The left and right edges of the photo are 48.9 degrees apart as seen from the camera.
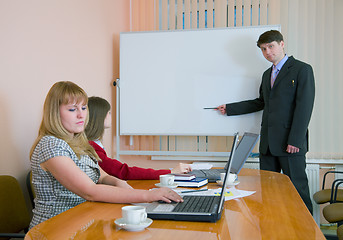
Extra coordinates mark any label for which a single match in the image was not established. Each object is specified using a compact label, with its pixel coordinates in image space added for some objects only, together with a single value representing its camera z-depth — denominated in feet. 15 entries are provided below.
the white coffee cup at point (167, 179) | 5.99
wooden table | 3.47
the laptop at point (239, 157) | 6.17
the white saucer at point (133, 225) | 3.50
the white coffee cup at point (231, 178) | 6.23
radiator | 11.81
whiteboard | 11.88
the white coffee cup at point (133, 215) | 3.57
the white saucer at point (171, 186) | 5.92
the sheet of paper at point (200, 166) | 8.27
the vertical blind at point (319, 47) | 11.84
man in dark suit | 10.00
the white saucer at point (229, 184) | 6.22
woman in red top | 7.06
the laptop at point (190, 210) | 3.89
